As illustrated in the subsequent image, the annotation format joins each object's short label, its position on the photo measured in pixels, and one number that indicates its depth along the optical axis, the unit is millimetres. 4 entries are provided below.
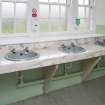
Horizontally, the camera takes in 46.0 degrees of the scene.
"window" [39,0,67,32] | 2171
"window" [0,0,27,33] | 1922
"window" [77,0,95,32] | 2467
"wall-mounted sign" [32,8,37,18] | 2038
